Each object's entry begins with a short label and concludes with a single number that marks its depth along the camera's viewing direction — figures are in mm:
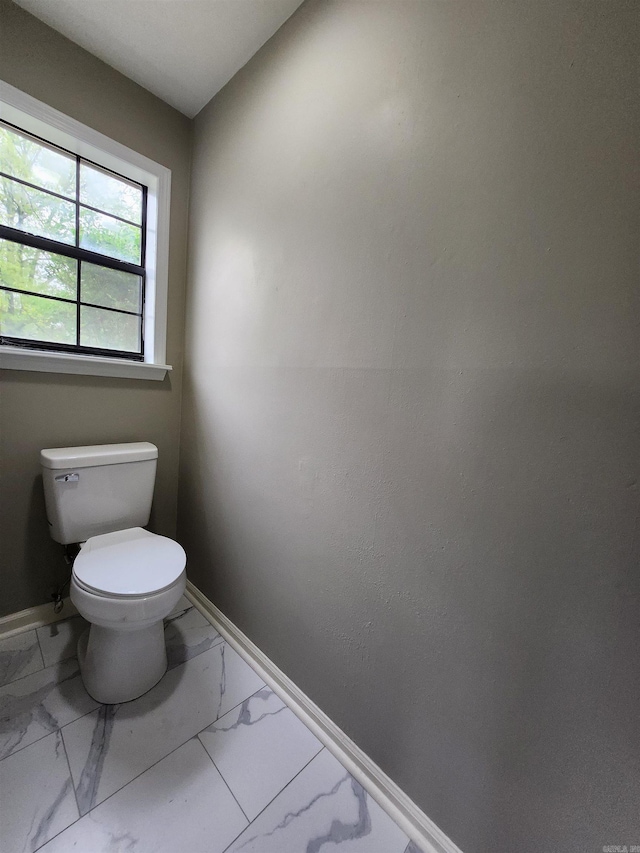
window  1301
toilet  1008
